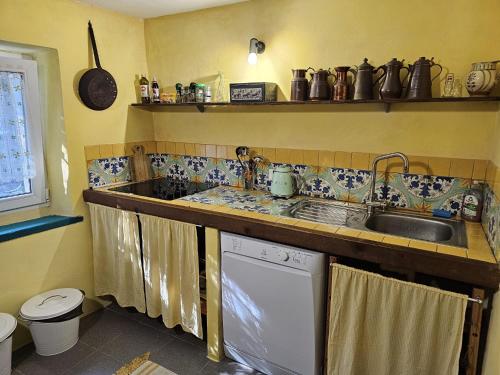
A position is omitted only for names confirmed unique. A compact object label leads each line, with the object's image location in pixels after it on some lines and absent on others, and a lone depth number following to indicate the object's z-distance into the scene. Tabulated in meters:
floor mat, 1.84
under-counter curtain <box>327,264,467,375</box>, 1.26
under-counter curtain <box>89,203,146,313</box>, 2.13
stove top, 2.25
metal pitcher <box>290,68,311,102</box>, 1.87
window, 1.97
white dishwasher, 1.52
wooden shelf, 1.49
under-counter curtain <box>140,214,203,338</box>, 1.90
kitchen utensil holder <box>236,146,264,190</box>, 2.28
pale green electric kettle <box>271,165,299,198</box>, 2.02
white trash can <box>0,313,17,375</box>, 1.71
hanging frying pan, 2.17
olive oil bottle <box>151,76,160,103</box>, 2.45
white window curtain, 1.96
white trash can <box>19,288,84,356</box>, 1.91
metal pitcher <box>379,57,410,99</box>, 1.61
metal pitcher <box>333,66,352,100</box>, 1.76
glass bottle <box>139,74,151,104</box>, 2.48
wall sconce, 2.05
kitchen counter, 1.20
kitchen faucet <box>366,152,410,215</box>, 1.69
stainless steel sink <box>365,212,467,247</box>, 1.61
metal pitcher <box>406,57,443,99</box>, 1.55
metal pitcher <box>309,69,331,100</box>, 1.81
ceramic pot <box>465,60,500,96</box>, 1.42
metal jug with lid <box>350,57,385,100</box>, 1.68
